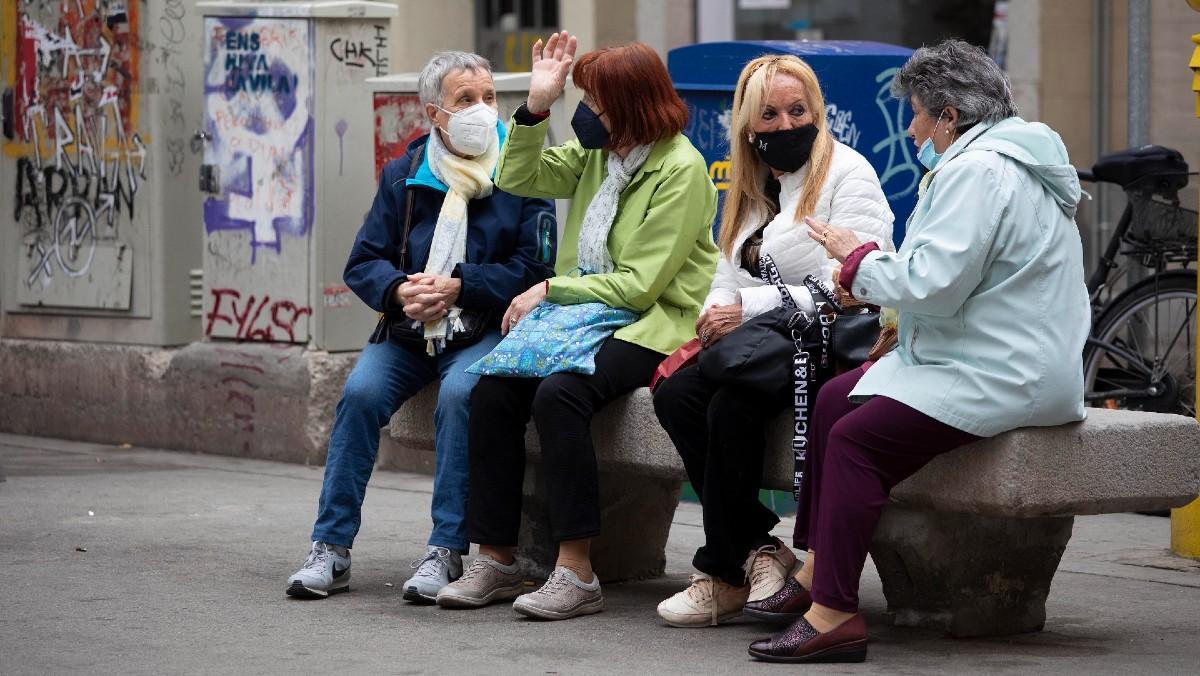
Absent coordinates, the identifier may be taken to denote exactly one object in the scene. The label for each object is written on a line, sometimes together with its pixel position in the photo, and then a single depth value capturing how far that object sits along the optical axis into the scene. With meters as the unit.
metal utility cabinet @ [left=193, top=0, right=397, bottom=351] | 16.45
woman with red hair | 10.37
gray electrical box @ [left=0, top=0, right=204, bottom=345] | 17.81
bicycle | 13.81
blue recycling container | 13.34
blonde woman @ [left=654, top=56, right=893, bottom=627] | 9.80
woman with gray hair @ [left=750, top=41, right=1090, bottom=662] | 8.78
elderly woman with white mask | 11.01
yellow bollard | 11.86
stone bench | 8.92
